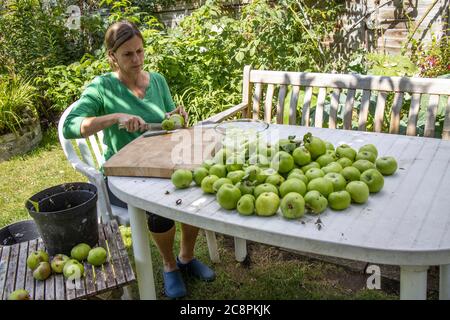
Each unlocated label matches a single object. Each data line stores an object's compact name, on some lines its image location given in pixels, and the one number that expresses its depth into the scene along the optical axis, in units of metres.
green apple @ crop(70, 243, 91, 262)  1.98
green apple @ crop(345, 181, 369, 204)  1.56
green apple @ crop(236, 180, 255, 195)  1.60
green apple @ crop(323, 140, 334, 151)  1.95
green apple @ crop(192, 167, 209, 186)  1.80
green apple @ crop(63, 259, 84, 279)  1.86
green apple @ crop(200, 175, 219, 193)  1.71
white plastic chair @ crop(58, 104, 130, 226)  2.44
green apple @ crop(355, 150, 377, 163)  1.81
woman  2.61
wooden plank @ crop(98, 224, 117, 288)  1.87
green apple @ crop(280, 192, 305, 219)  1.48
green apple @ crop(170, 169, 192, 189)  1.80
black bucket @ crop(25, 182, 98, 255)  1.94
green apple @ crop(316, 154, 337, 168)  1.78
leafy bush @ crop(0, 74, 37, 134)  5.57
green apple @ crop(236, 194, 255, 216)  1.54
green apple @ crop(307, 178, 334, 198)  1.55
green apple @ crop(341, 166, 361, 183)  1.64
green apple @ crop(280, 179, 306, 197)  1.55
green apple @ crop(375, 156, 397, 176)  1.79
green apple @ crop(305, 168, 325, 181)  1.63
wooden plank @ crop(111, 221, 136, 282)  1.92
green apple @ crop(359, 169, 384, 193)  1.64
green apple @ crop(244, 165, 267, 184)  1.65
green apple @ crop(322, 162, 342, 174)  1.68
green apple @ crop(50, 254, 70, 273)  1.91
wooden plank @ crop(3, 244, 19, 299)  1.88
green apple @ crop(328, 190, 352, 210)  1.53
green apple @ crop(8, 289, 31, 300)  1.73
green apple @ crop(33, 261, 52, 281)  1.89
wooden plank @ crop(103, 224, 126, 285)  1.91
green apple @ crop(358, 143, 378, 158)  1.89
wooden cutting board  1.95
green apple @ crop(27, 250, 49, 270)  1.95
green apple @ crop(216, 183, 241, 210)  1.58
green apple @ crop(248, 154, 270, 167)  1.75
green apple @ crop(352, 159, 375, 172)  1.72
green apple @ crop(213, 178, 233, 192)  1.66
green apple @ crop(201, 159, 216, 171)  1.84
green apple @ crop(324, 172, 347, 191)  1.58
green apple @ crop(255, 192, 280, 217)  1.52
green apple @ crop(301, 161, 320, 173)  1.73
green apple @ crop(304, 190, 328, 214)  1.50
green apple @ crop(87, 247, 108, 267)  1.96
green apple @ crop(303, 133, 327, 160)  1.82
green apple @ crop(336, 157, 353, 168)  1.75
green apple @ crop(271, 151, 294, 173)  1.72
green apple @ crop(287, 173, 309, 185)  1.62
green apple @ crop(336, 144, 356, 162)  1.81
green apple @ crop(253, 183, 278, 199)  1.58
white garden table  1.34
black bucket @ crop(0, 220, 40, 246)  2.79
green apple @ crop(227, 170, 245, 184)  1.66
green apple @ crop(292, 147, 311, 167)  1.76
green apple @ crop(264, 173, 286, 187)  1.64
